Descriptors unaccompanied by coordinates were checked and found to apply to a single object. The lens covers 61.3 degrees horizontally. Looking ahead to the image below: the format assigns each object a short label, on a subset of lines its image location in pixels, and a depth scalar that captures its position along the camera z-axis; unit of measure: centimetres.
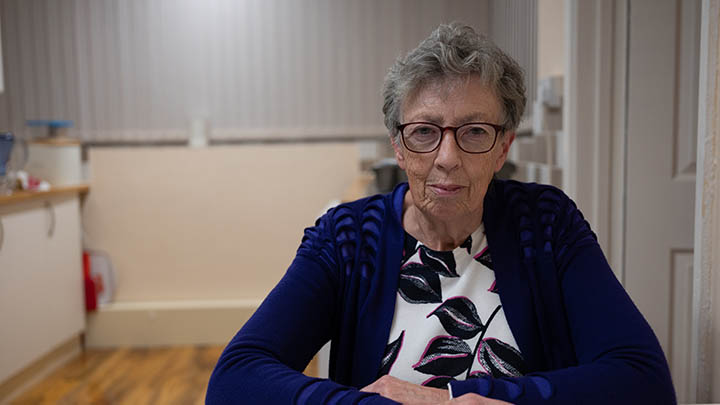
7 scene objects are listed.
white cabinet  264
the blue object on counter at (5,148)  277
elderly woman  96
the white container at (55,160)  335
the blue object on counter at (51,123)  340
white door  169
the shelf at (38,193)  259
